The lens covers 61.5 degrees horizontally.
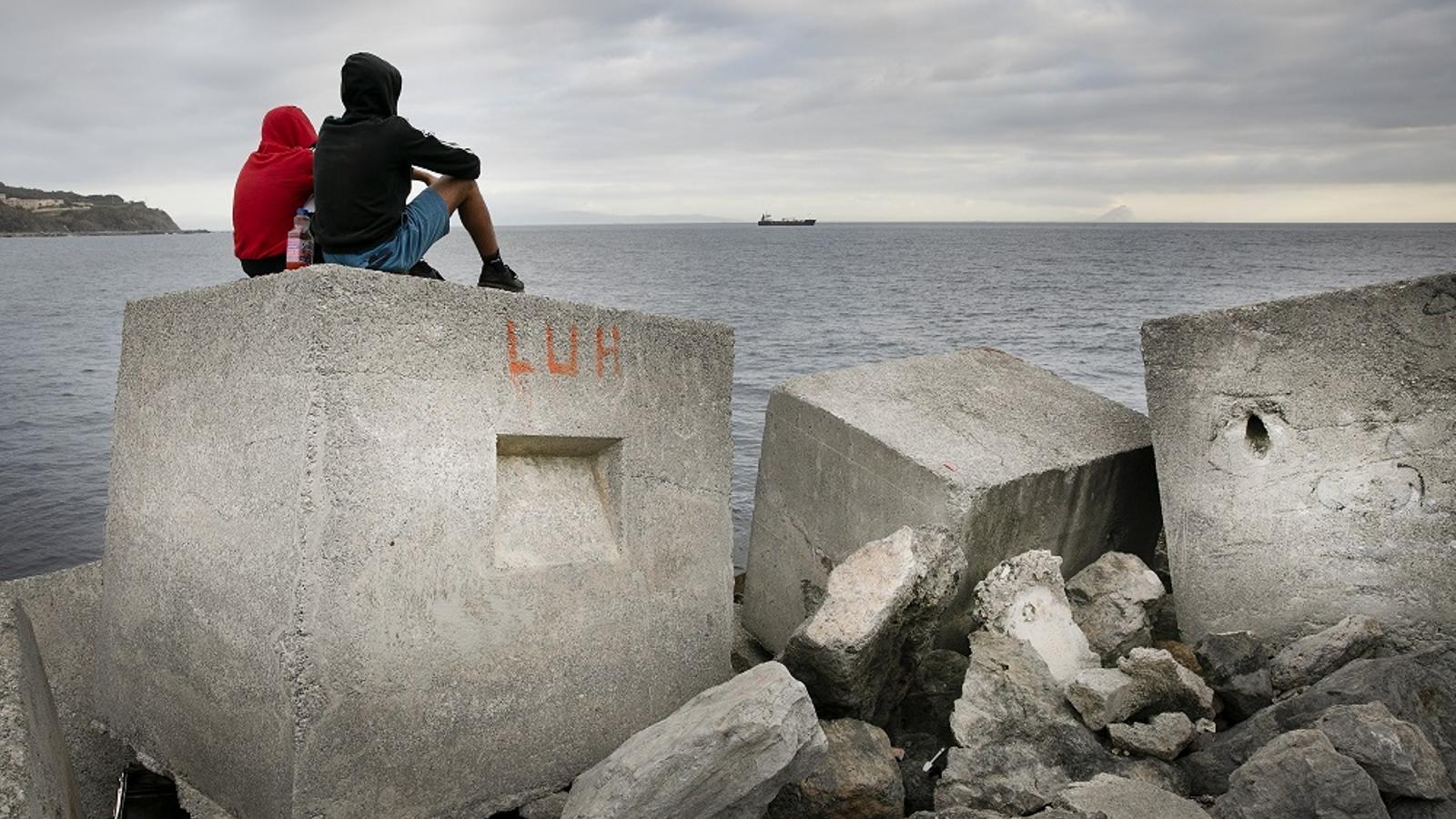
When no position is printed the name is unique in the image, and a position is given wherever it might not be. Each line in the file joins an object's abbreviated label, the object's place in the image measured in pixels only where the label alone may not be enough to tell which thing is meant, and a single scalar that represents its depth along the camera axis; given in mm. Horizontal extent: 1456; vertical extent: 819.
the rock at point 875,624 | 3480
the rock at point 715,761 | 2809
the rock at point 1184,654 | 4078
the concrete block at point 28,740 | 2281
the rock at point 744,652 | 4812
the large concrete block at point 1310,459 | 4086
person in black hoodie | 3480
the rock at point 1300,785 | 2805
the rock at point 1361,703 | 3254
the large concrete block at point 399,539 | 2812
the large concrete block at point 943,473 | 4418
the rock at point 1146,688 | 3588
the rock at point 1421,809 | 2904
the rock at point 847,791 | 3283
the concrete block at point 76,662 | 3664
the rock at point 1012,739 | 3283
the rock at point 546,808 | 3219
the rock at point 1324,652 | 3857
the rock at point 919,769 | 3506
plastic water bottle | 3670
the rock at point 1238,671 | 3785
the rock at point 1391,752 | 2891
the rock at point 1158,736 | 3434
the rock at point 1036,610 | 3961
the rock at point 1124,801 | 2998
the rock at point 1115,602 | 4211
